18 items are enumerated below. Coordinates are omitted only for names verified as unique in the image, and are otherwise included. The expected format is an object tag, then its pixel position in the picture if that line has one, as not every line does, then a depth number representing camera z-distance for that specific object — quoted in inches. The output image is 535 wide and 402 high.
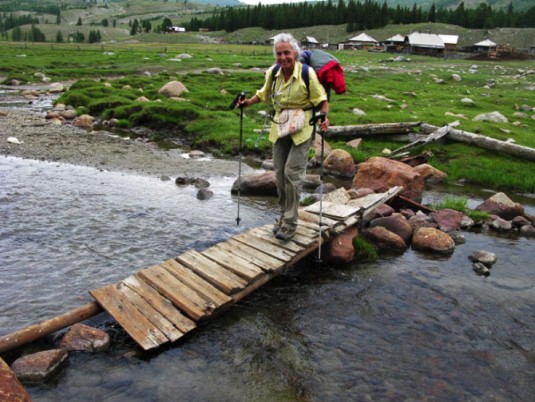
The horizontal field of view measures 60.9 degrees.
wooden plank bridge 260.7
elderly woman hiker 318.0
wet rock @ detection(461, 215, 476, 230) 478.6
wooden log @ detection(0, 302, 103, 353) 236.8
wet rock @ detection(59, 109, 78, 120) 1061.1
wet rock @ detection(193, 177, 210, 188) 586.4
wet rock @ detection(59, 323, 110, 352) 251.8
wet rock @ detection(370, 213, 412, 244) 436.1
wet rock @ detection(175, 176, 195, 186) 591.5
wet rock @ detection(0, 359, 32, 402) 188.5
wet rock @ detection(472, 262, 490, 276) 373.2
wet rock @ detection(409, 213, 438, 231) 457.1
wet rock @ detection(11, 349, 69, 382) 225.8
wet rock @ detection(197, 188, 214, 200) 538.7
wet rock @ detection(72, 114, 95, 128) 982.4
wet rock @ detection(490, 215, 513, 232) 473.7
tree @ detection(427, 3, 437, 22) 6545.3
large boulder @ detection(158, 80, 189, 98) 1223.5
